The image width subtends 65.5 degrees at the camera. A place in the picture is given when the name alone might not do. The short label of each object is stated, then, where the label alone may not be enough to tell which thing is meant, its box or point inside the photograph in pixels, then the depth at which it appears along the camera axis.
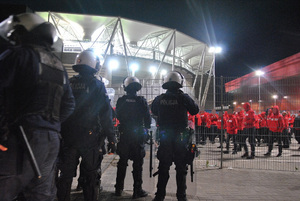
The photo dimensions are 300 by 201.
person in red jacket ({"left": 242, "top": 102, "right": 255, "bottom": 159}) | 8.84
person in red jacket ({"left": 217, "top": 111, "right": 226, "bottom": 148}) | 10.36
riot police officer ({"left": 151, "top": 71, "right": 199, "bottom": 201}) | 3.96
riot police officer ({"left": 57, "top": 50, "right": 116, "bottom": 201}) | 3.07
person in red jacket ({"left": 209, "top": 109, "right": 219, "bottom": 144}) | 11.02
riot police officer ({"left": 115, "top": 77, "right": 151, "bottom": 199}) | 4.44
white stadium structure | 34.70
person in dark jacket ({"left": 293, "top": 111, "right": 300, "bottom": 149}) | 10.02
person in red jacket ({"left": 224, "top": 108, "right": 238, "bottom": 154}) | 10.33
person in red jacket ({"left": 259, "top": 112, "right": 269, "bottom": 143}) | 10.34
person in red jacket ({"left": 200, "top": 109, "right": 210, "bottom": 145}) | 8.72
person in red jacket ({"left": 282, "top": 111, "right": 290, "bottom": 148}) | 8.99
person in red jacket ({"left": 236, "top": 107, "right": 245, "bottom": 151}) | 9.15
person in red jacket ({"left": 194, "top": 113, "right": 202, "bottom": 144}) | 8.56
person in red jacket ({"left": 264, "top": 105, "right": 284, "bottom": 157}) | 8.97
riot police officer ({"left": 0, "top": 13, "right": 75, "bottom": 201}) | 1.82
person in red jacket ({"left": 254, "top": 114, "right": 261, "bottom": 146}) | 8.91
